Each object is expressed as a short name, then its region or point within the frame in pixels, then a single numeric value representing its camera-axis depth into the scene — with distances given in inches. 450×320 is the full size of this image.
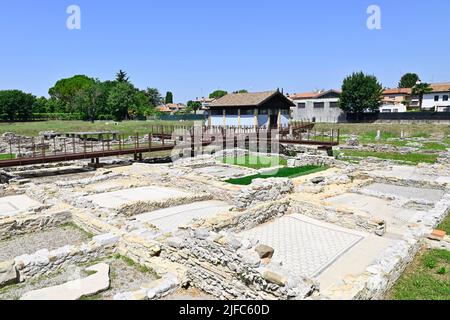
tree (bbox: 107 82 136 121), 2439.7
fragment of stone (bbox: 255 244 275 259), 262.9
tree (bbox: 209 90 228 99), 4959.9
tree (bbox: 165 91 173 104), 5743.1
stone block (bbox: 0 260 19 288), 278.6
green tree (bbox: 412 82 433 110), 2439.7
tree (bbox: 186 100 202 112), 3750.0
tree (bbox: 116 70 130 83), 3513.8
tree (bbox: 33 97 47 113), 2776.1
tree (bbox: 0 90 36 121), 2464.3
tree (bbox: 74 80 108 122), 2423.7
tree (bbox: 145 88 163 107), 4686.0
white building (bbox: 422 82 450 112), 2377.0
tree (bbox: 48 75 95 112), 3732.8
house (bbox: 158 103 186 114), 4885.6
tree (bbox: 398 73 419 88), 4155.0
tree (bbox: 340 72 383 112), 2180.1
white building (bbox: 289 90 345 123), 2331.4
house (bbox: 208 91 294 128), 1528.1
